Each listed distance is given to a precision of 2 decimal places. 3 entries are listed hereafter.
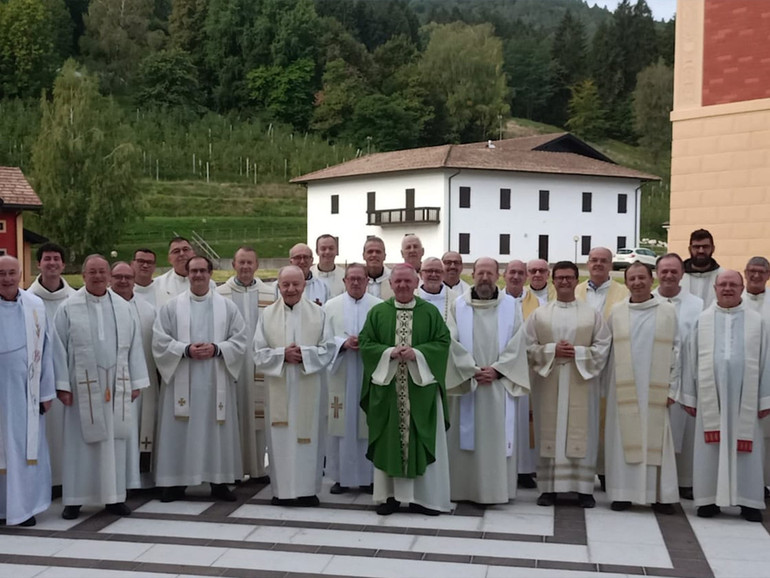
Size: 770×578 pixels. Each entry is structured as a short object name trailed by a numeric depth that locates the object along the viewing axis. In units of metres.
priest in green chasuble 6.86
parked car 42.62
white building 43.66
